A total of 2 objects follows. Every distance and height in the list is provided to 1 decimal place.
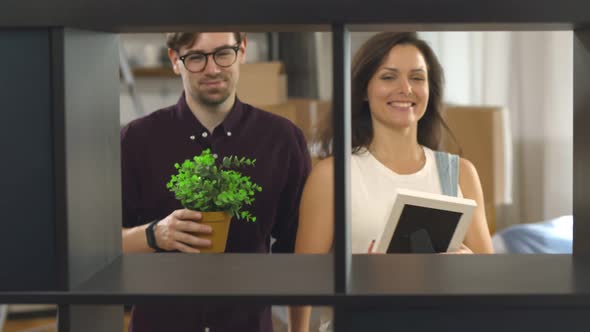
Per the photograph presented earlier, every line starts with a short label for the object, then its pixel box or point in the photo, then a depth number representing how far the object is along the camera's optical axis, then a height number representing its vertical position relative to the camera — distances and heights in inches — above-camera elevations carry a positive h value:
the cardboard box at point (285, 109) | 176.9 +3.7
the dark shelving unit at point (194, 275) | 69.9 -3.3
